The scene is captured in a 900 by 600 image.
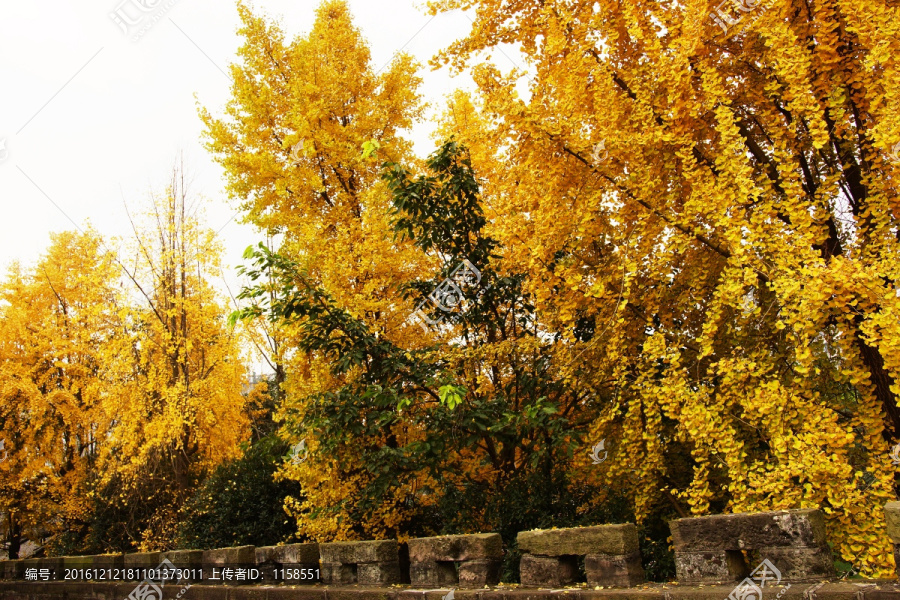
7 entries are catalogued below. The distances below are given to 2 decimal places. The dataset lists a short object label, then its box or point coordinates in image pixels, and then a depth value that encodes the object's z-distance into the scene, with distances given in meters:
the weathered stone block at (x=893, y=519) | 2.80
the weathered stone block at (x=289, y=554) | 5.69
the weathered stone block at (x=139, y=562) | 7.33
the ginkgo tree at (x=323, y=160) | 6.53
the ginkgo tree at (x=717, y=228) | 3.50
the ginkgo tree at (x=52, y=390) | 12.71
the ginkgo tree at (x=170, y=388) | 10.41
